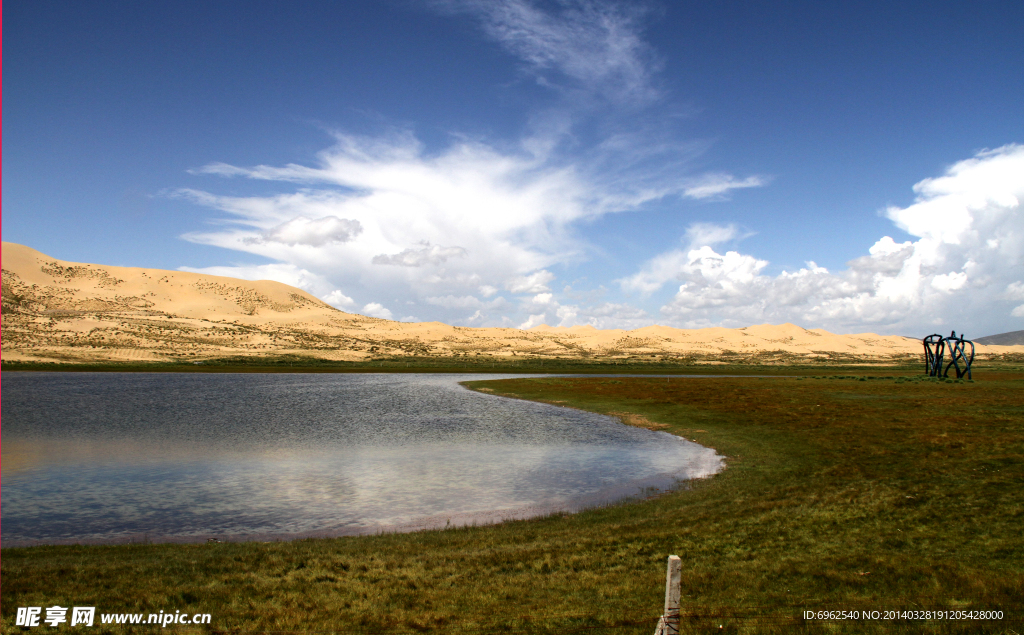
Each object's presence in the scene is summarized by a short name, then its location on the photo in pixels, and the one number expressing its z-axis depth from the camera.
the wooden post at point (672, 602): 6.12
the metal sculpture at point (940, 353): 70.84
